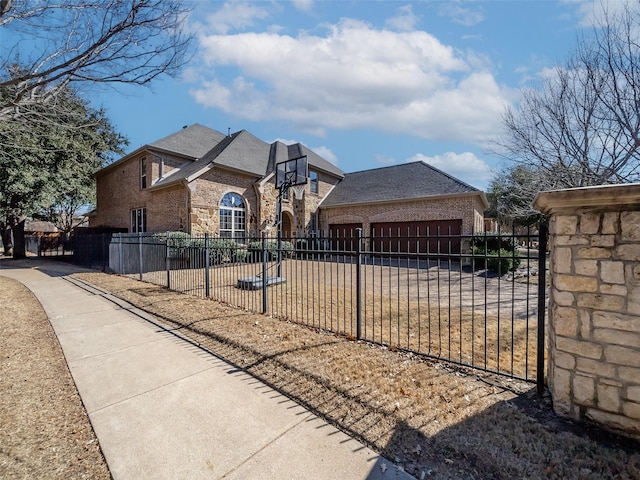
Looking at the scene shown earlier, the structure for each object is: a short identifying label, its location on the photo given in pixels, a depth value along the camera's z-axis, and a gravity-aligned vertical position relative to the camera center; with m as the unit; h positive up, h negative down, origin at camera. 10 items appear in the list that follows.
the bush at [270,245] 14.04 -0.50
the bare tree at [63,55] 5.86 +3.72
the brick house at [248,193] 15.72 +2.44
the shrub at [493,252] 12.70 -0.80
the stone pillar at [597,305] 2.49 -0.61
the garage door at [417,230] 15.85 +0.27
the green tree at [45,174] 16.20 +3.60
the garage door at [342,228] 19.71 +0.48
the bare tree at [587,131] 7.12 +2.68
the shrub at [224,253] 13.05 -0.73
